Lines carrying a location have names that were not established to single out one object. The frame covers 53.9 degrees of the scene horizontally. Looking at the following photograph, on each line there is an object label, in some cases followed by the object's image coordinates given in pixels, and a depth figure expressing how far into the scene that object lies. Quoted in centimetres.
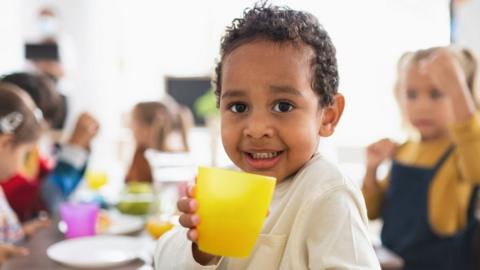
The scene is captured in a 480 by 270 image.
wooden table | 110
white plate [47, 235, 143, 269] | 108
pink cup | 139
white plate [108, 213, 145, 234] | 146
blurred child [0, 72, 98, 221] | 184
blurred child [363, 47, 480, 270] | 149
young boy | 70
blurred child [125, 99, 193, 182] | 245
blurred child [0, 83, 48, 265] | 154
